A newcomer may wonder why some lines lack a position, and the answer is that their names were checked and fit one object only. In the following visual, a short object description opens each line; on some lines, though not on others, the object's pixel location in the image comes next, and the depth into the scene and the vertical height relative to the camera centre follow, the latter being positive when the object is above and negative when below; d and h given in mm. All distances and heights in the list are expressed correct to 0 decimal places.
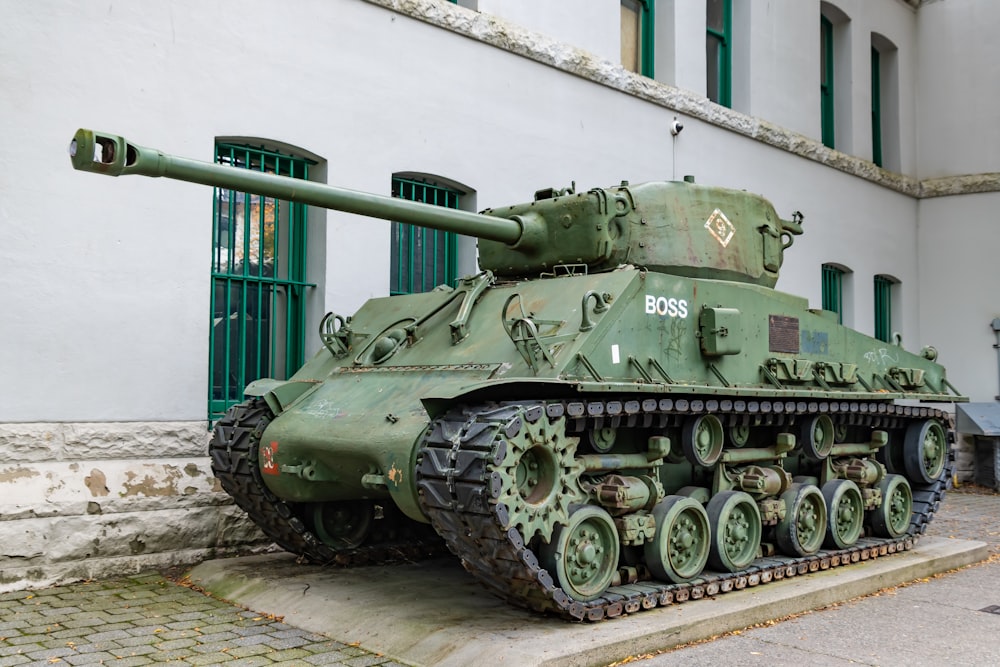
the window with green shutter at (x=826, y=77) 18109 +5463
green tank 6133 -221
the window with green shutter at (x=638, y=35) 14492 +5008
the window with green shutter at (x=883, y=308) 18469 +1382
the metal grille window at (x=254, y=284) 9609 +966
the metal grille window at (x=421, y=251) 11102 +1478
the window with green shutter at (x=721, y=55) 15812 +5119
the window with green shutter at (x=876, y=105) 19547 +5366
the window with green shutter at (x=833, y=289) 17172 +1602
